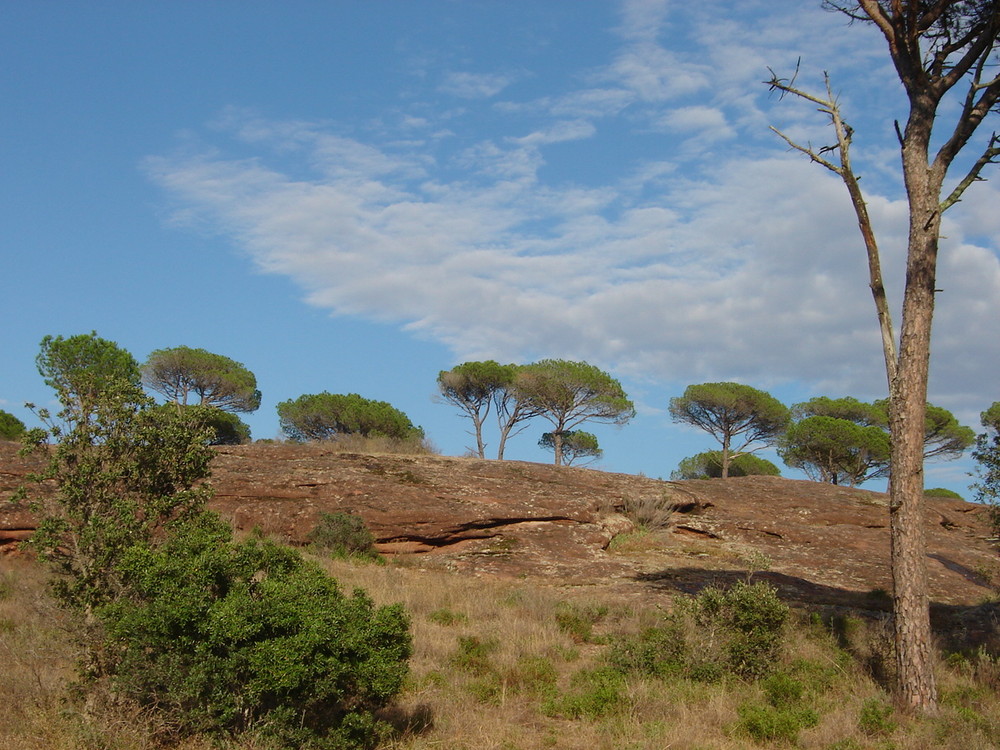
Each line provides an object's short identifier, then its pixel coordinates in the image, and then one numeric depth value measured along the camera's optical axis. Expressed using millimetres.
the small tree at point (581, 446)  49094
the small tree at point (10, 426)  34344
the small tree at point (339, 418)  42531
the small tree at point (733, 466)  51938
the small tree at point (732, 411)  45844
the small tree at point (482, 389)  45406
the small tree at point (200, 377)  42781
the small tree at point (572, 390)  44438
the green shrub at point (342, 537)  17719
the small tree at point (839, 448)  42219
